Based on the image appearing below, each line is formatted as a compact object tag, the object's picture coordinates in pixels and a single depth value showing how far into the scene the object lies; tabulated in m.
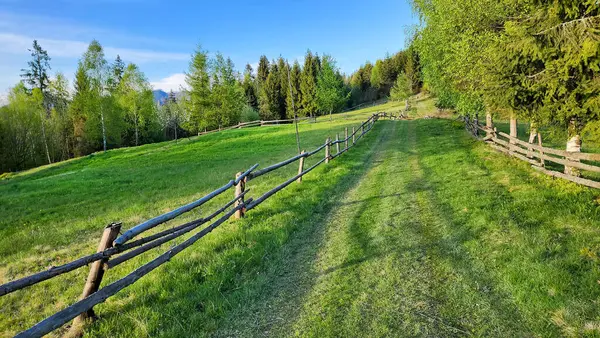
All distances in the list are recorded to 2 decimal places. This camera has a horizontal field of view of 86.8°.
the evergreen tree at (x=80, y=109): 41.41
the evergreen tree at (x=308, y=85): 61.66
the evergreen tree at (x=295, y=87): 65.62
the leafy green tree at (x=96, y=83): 41.31
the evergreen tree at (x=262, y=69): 78.81
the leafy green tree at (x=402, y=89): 67.06
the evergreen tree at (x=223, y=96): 43.19
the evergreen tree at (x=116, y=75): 44.84
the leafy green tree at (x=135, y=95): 45.59
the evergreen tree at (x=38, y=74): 46.97
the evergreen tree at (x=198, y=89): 40.75
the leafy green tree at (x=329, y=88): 49.25
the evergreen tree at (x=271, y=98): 68.69
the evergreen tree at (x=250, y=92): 77.00
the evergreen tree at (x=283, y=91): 68.77
